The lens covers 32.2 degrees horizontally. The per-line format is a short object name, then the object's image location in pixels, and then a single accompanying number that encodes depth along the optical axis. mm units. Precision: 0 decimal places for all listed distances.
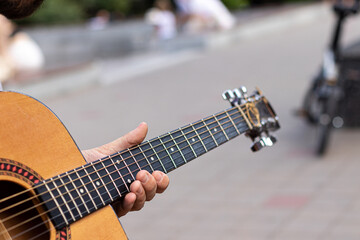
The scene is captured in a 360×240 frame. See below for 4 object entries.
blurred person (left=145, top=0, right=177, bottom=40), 14889
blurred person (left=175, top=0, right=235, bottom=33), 15141
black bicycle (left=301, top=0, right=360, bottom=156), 5996
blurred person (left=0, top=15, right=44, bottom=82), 9422
